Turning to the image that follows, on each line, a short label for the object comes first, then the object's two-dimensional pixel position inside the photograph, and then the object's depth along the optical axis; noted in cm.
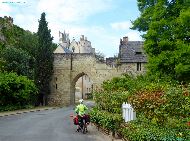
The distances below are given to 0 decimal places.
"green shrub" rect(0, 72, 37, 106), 4266
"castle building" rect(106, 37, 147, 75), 6086
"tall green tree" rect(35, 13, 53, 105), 5709
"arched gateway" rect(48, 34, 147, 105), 6278
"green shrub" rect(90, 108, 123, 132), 2006
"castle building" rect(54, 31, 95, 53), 11288
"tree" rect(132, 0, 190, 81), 2905
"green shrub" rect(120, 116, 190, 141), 1460
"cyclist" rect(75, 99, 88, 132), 2267
